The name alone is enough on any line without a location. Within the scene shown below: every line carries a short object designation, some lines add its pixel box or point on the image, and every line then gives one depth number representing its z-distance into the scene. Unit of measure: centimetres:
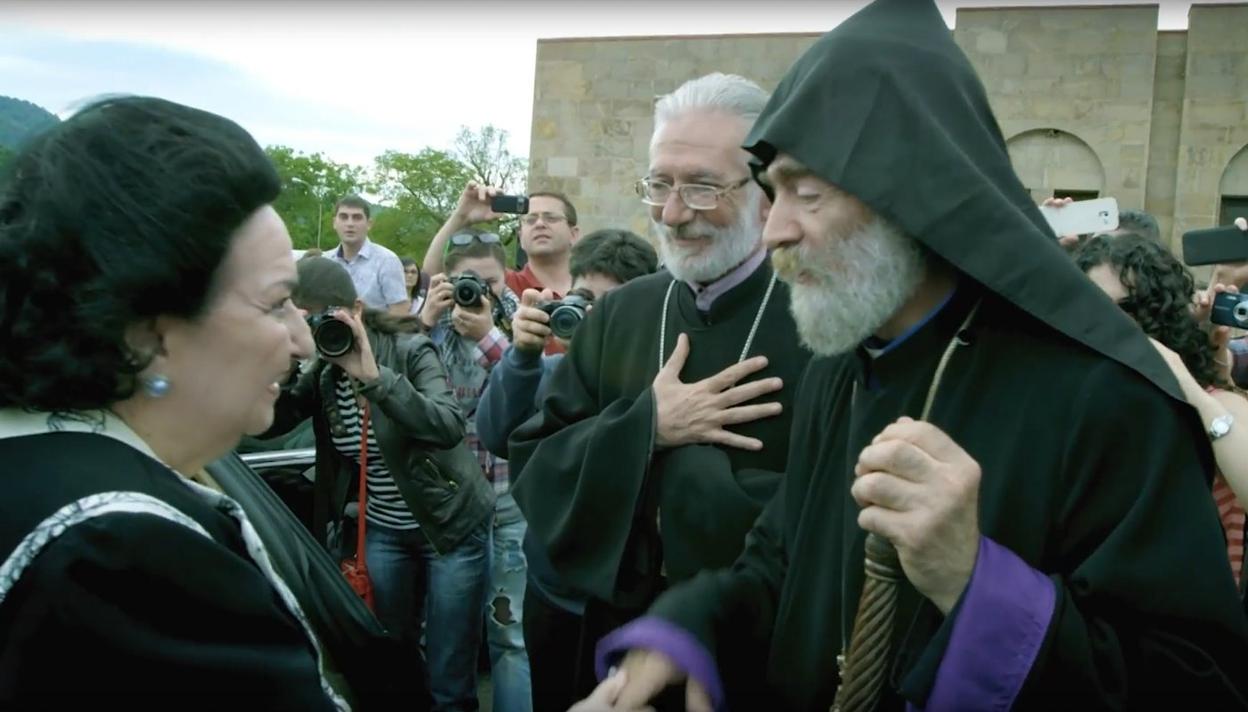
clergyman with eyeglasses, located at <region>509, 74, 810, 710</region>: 246
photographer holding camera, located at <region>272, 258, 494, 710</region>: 376
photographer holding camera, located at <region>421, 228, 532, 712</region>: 415
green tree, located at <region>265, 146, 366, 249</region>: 3647
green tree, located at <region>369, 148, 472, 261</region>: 4459
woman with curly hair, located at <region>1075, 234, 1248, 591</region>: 298
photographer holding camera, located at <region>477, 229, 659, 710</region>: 321
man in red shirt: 488
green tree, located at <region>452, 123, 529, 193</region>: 4122
